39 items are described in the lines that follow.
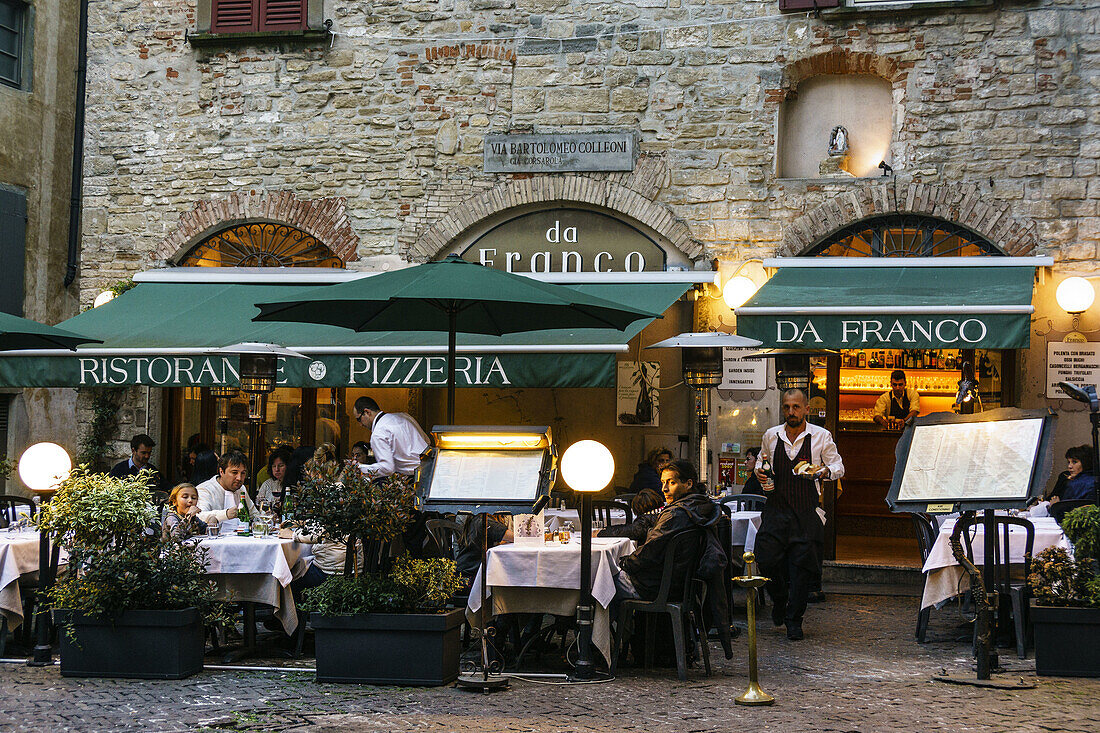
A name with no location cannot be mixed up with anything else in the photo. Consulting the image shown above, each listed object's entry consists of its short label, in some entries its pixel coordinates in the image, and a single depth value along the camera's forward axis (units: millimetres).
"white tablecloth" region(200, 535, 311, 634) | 7504
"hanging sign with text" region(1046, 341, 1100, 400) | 11188
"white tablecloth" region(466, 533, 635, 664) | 7109
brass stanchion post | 6344
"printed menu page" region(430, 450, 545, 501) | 7211
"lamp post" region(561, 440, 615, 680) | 6812
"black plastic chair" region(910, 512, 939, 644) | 8539
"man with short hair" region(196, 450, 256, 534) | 8688
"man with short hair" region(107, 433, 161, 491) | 10703
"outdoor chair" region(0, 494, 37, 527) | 8854
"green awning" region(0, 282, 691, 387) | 10344
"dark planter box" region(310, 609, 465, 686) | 6660
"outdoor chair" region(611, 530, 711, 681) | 7105
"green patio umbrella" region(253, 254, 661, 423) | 7117
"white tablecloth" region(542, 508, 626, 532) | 9642
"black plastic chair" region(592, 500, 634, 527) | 9047
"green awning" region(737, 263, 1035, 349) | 10336
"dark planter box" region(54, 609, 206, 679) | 6766
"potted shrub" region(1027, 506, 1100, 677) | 7059
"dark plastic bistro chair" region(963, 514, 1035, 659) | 7785
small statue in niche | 11945
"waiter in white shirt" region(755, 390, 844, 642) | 8625
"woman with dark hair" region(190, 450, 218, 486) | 11305
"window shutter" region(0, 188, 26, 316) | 14836
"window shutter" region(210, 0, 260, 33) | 12906
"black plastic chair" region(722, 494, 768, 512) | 10273
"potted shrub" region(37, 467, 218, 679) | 6762
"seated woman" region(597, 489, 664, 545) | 7680
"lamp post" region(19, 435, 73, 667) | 7281
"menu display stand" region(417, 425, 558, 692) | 7152
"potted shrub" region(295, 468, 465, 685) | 6680
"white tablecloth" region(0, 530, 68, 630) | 7582
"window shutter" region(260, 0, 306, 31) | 12875
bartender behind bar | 14594
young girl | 7105
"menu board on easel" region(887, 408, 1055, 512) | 6426
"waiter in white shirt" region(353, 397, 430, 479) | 9055
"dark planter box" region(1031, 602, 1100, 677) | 7051
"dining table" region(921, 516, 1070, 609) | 8305
